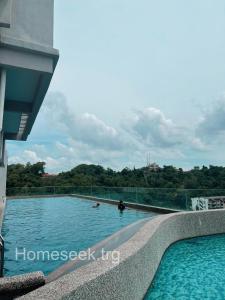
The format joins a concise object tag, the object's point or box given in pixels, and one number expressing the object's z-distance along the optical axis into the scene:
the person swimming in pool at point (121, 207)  18.00
